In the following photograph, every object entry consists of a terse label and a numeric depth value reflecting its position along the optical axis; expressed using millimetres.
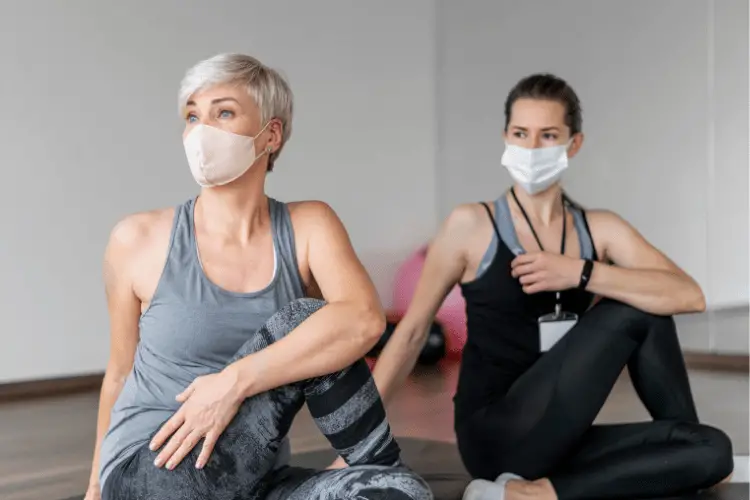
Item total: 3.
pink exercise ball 5473
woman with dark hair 2195
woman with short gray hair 1522
